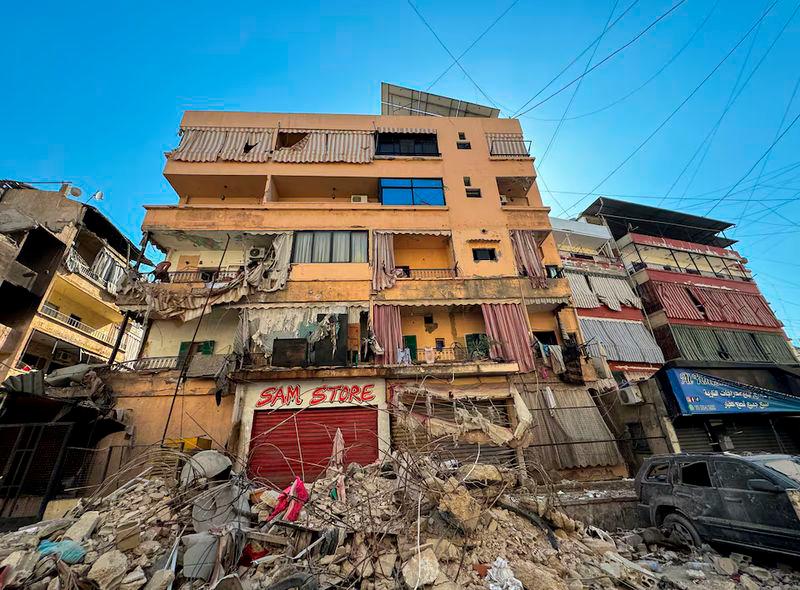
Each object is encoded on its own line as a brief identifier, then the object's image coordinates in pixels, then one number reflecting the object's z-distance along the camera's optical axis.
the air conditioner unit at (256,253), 16.16
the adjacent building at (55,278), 16.91
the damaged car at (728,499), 5.30
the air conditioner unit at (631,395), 13.19
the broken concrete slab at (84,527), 5.42
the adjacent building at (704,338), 13.04
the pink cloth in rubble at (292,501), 5.71
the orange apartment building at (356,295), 12.27
